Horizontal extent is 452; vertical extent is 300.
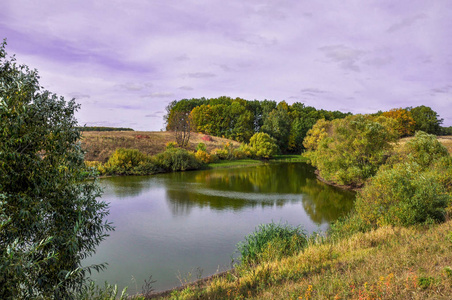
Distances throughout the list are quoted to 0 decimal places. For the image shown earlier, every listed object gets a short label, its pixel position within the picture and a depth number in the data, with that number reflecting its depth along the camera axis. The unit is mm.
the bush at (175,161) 39656
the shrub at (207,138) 62328
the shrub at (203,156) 46594
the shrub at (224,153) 53562
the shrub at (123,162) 35250
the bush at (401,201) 11414
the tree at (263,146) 59375
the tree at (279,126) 70000
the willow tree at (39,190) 4723
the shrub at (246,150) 57250
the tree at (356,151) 26016
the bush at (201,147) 52344
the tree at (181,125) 55000
